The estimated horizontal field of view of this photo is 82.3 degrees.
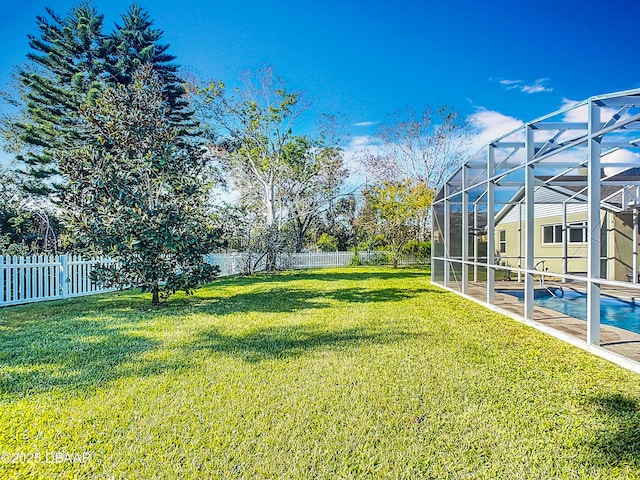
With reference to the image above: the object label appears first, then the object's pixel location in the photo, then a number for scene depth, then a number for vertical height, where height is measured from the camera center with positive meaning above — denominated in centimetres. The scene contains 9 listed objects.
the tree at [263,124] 1656 +544
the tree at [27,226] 1185 +53
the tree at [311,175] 1723 +349
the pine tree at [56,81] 1517 +681
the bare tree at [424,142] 2389 +652
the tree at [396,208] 1806 +166
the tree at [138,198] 652 +82
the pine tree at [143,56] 1669 +875
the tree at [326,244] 2208 -19
